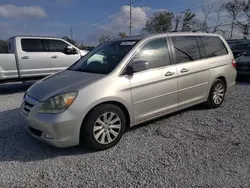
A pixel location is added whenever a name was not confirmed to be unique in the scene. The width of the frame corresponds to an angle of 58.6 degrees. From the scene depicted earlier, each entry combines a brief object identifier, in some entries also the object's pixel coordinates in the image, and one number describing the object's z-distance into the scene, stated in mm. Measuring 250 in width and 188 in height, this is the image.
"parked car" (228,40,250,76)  7543
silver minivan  2971
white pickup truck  7078
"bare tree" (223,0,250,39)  31812
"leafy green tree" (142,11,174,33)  39719
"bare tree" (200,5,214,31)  35844
